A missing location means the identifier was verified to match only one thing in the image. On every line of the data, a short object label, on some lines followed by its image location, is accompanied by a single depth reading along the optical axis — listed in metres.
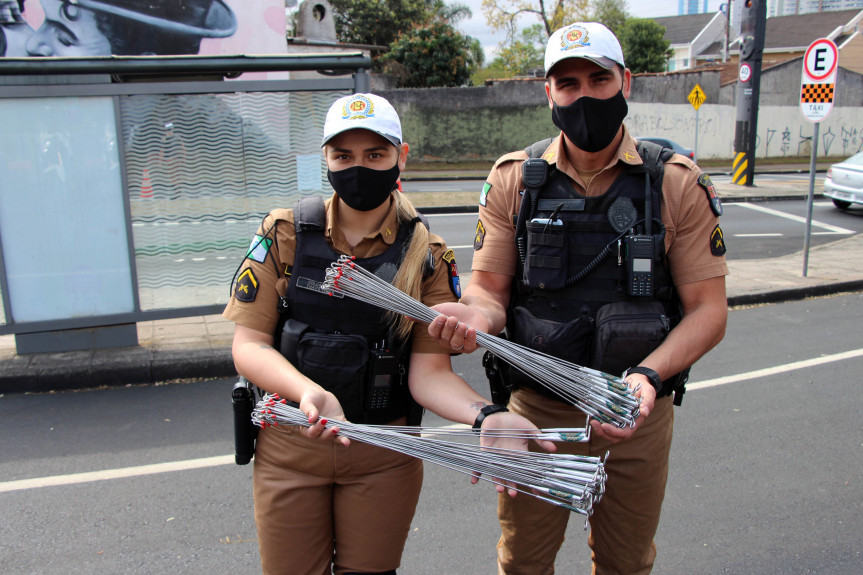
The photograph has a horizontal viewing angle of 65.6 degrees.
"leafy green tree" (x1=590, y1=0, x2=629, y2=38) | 52.42
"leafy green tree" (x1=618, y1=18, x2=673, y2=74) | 41.09
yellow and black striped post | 18.78
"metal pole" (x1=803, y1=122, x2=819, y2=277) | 8.78
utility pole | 17.03
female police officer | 2.04
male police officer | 2.10
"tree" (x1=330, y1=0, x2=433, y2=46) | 35.19
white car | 14.27
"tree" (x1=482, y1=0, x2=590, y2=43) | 35.69
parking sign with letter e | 8.66
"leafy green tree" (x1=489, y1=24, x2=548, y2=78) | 42.41
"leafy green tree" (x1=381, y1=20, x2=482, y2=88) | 28.78
